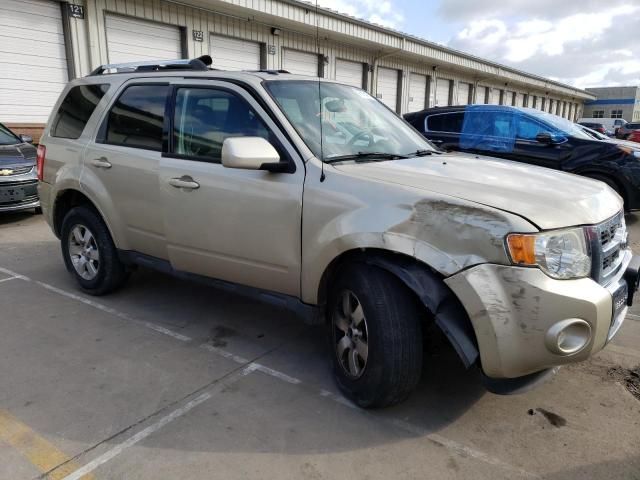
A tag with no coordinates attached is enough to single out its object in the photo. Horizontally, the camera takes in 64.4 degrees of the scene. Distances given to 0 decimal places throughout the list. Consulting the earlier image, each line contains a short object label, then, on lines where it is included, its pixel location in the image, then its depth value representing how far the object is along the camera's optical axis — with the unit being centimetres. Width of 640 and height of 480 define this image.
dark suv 776
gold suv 236
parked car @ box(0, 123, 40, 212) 761
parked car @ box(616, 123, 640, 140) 2670
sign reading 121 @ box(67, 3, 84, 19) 1034
